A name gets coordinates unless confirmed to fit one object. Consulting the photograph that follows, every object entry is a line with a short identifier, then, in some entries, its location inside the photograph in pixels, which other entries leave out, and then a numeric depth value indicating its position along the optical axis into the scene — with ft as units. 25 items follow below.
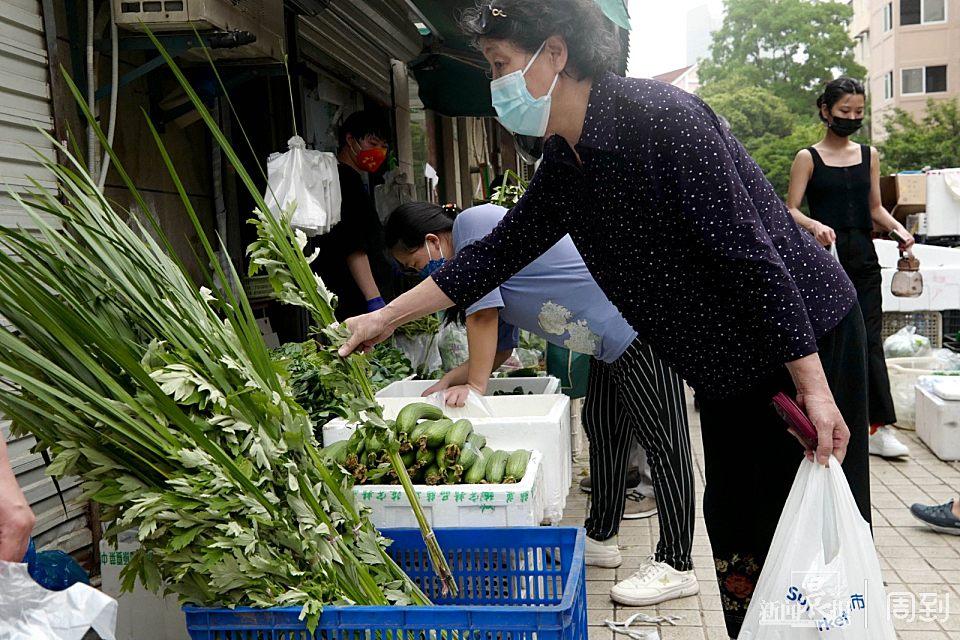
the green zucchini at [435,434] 9.35
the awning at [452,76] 24.58
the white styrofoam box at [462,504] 8.14
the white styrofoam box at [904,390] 20.81
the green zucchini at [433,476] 8.99
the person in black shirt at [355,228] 17.46
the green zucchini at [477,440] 9.54
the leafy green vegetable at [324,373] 7.55
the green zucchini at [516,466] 8.83
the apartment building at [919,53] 130.72
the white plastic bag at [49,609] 4.97
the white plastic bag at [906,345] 22.82
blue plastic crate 5.69
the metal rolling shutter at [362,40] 19.43
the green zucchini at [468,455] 9.12
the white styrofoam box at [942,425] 18.07
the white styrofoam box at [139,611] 8.00
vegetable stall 5.71
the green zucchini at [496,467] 8.89
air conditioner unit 10.94
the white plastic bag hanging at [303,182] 14.40
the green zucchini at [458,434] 9.29
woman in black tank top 16.83
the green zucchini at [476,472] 8.95
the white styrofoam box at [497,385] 12.82
